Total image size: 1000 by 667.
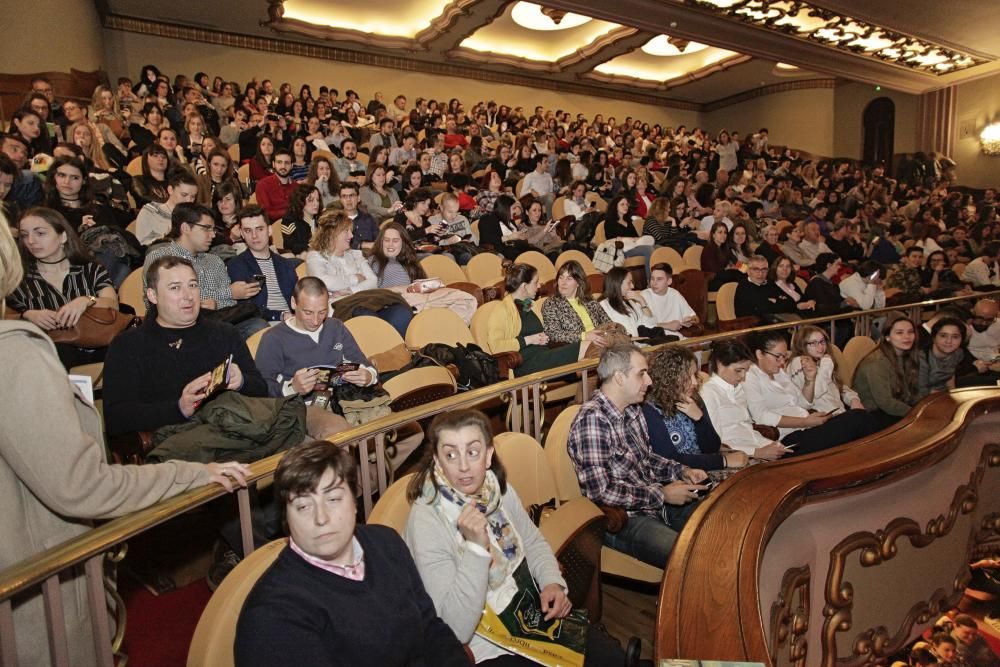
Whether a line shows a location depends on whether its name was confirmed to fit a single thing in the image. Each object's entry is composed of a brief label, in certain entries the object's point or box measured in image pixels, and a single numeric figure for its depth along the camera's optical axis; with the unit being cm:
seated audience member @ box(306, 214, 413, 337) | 369
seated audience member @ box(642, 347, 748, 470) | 251
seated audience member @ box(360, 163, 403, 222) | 571
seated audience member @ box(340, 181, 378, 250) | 466
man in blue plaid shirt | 213
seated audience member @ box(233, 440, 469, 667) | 107
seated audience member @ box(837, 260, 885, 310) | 573
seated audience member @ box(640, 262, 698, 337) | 450
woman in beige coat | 99
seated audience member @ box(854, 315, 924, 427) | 368
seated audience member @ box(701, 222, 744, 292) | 554
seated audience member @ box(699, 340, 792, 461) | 293
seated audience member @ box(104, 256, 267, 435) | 185
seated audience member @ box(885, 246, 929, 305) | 639
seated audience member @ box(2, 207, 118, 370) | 241
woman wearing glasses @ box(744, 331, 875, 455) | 308
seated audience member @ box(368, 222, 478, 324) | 380
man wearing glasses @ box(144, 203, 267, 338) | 302
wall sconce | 1289
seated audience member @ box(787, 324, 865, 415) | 353
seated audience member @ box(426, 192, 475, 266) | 522
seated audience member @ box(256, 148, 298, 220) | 515
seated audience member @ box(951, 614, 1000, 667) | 249
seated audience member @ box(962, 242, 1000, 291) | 746
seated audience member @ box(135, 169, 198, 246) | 379
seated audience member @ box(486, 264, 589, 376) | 351
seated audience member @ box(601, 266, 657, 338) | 416
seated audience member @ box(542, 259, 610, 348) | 376
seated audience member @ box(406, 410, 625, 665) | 142
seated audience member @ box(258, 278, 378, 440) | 251
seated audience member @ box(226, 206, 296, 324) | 322
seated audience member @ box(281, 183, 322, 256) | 450
